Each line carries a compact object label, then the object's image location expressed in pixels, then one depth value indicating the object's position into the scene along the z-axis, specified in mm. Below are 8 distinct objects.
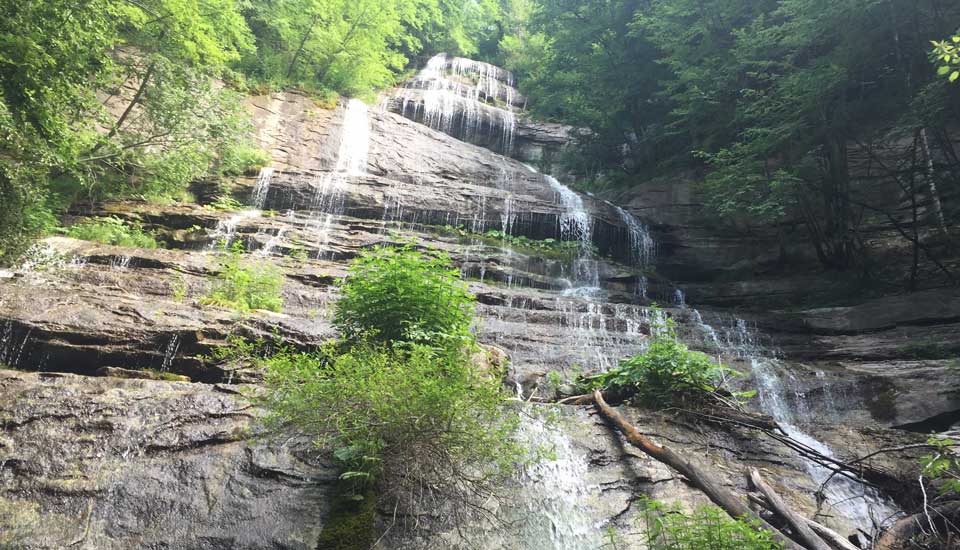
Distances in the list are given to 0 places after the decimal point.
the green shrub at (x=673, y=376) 5234
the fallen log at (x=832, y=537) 3574
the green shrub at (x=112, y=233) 9820
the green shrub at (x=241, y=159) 12945
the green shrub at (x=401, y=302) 4484
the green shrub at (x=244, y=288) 6715
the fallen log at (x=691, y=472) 3642
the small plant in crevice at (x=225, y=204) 12705
